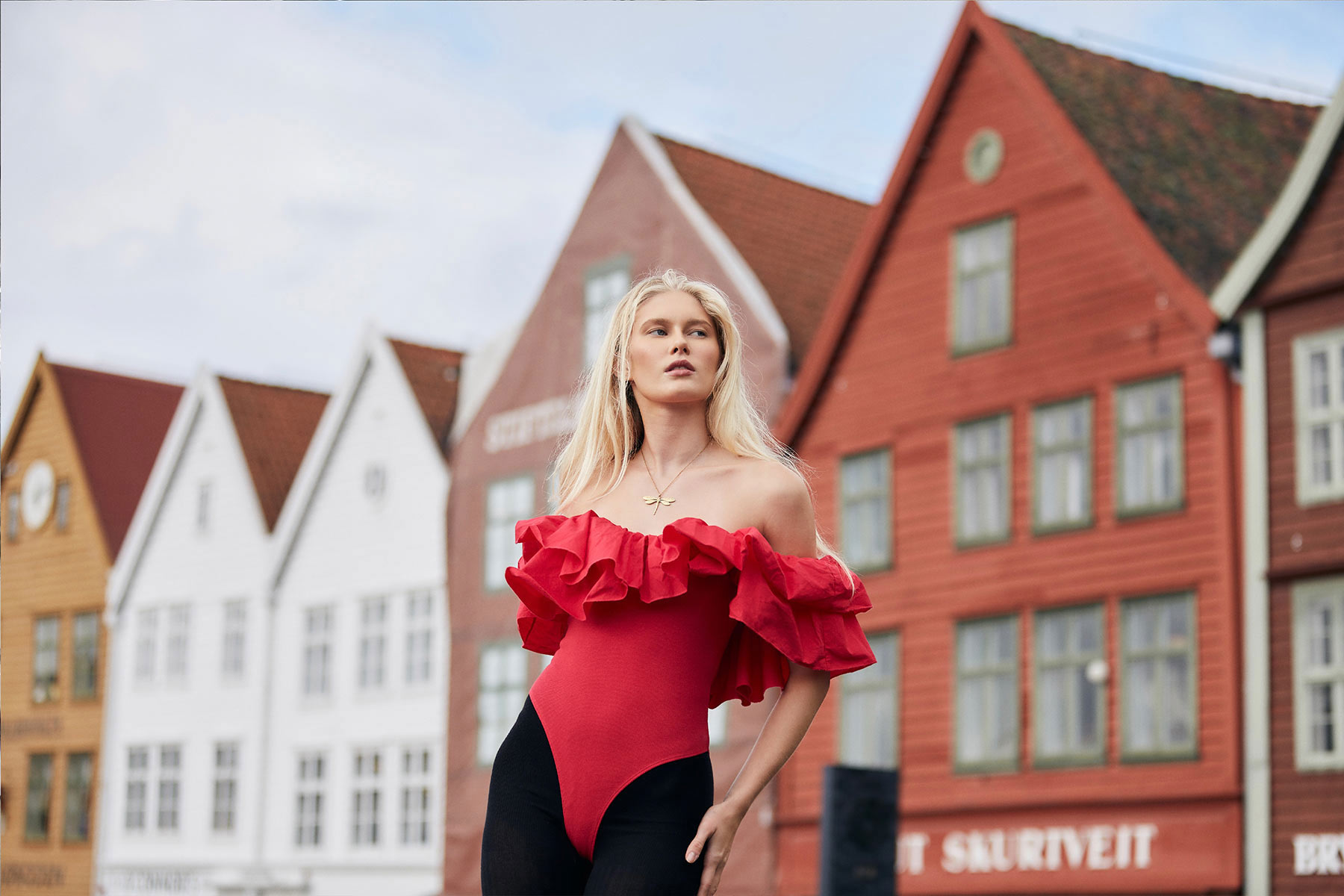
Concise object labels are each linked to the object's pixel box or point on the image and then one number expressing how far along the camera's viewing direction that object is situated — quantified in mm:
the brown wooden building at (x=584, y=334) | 24688
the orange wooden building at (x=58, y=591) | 35406
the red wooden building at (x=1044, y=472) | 18500
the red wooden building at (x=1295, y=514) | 17156
